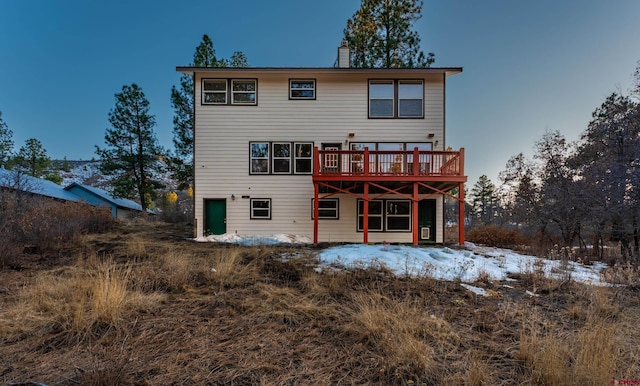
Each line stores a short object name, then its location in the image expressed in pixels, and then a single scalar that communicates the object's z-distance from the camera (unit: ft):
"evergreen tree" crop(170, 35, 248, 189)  73.26
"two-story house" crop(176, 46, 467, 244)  43.32
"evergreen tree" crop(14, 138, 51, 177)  122.84
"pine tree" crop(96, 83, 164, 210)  88.94
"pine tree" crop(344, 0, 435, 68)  66.54
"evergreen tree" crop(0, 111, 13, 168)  101.17
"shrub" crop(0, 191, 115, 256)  26.84
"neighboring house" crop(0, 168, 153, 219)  89.85
